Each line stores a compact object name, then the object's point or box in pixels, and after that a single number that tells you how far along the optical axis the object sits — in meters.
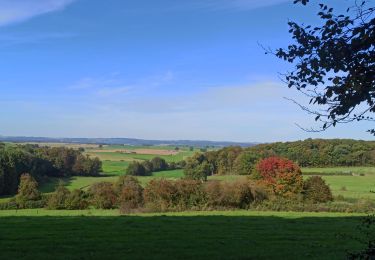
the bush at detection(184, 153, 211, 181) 85.12
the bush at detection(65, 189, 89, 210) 54.09
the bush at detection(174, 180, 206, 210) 48.19
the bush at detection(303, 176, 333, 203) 58.94
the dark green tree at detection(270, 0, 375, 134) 5.34
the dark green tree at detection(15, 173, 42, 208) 58.40
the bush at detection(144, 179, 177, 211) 46.97
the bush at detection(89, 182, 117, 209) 54.44
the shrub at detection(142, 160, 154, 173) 110.01
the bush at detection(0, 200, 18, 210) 56.84
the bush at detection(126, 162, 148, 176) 105.25
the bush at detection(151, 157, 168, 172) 117.31
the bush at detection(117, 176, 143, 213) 50.02
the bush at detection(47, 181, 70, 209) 54.12
